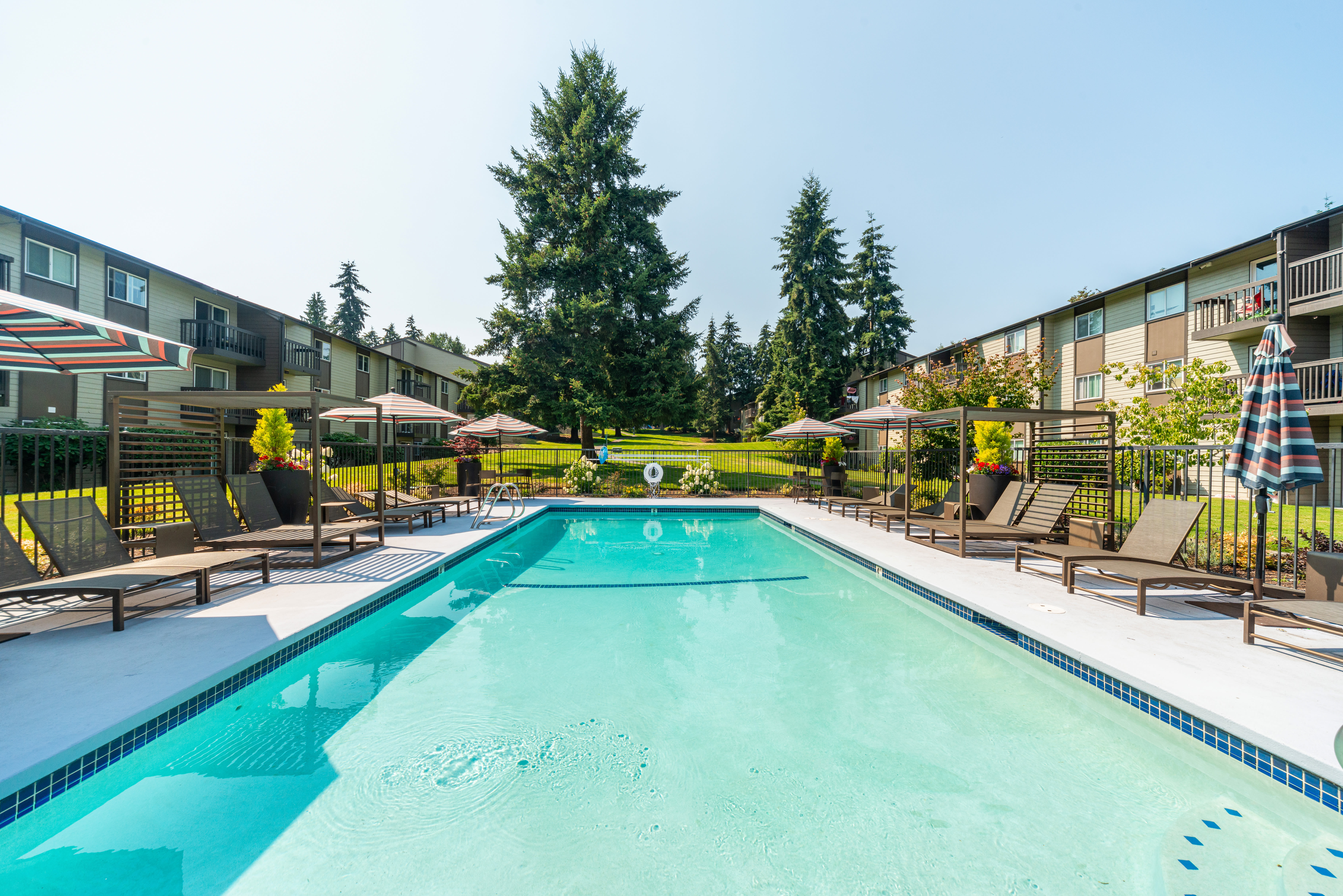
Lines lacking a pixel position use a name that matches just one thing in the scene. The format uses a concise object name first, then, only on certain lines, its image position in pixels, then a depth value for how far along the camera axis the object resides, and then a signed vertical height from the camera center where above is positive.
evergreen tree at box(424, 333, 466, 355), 76.75 +14.41
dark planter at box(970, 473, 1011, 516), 8.56 -0.59
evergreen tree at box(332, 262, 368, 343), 53.38 +13.23
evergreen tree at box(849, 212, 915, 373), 32.88 +8.63
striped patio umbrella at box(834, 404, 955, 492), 10.81 +0.65
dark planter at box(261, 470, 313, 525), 7.50 -0.75
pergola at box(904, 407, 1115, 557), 6.77 +0.02
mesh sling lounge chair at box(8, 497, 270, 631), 3.77 -1.05
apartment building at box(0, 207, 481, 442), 13.49 +3.76
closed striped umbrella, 4.14 +0.19
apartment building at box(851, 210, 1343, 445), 12.80 +4.04
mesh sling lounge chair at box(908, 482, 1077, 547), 6.85 -0.91
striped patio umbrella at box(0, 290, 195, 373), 3.32 +0.70
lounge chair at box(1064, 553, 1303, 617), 4.25 -1.00
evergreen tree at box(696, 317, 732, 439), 51.62 +6.64
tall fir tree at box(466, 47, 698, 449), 20.11 +6.14
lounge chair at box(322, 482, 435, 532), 8.49 -1.11
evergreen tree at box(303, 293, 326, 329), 62.19 +15.00
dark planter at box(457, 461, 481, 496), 13.42 -0.90
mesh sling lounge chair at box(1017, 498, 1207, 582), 4.98 -0.79
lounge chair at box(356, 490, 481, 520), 10.09 -1.14
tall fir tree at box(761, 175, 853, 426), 30.84 +7.99
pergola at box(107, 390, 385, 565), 5.77 -0.15
